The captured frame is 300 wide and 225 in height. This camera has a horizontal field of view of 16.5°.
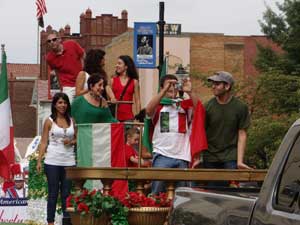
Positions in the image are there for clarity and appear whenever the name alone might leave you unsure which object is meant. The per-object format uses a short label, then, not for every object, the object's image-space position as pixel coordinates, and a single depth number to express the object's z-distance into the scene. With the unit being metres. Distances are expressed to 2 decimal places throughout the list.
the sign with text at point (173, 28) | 67.62
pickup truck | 5.95
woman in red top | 13.41
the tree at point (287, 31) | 48.12
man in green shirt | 11.53
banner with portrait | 27.77
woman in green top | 12.62
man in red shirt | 13.98
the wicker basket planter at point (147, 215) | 10.47
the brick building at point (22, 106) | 105.25
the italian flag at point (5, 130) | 17.31
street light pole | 24.50
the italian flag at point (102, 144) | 12.15
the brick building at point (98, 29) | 92.06
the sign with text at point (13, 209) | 24.88
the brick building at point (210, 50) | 65.06
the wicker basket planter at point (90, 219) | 10.44
